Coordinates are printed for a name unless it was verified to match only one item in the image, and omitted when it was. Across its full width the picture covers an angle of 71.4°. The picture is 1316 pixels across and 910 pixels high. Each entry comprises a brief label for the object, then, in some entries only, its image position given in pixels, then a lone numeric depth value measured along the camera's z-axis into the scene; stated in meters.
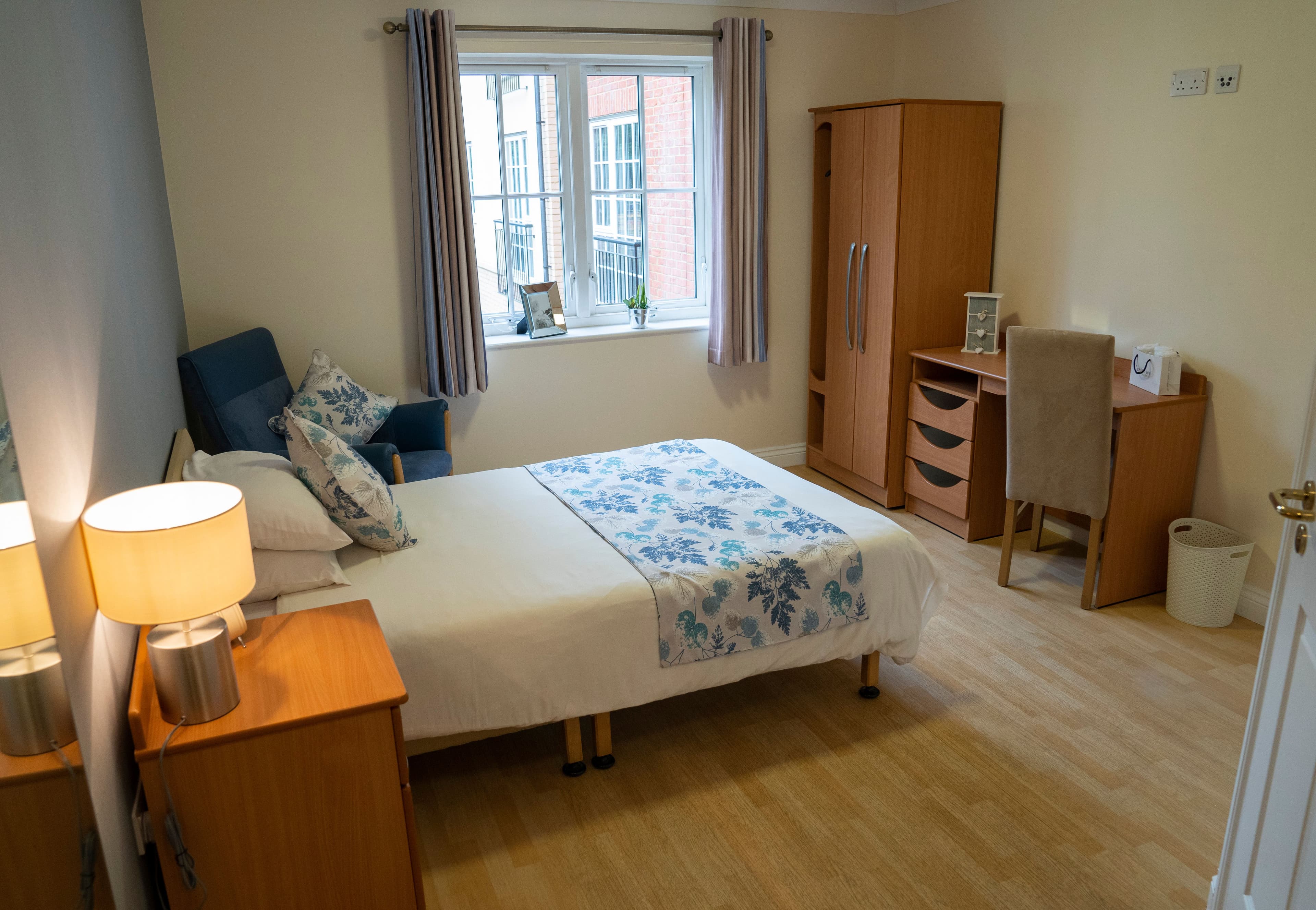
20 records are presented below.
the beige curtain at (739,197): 4.38
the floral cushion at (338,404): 3.73
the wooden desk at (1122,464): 3.29
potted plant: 4.70
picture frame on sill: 4.46
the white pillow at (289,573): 2.35
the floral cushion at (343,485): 2.51
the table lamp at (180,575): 1.45
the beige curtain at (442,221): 3.87
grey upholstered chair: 3.14
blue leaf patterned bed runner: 2.44
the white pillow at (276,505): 2.32
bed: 2.24
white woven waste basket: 3.19
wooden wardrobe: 4.06
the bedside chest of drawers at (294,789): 1.60
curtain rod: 3.86
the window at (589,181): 4.36
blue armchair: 3.28
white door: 1.40
